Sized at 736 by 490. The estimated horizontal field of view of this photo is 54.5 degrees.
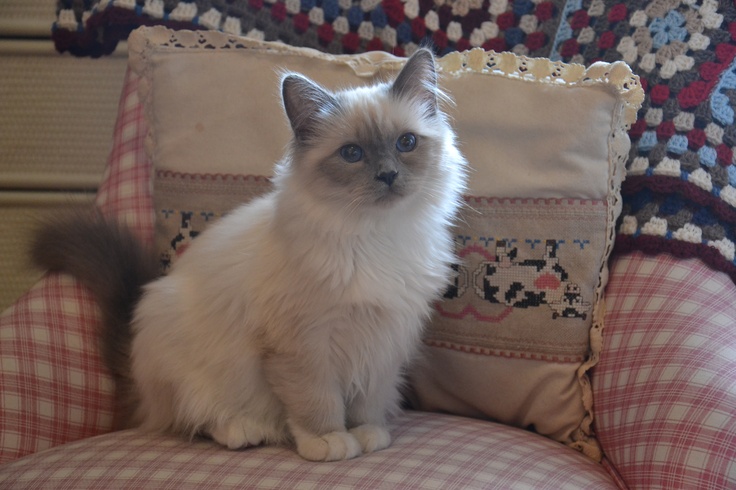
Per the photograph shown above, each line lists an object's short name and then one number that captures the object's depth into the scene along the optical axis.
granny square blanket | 1.26
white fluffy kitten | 1.13
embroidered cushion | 1.26
